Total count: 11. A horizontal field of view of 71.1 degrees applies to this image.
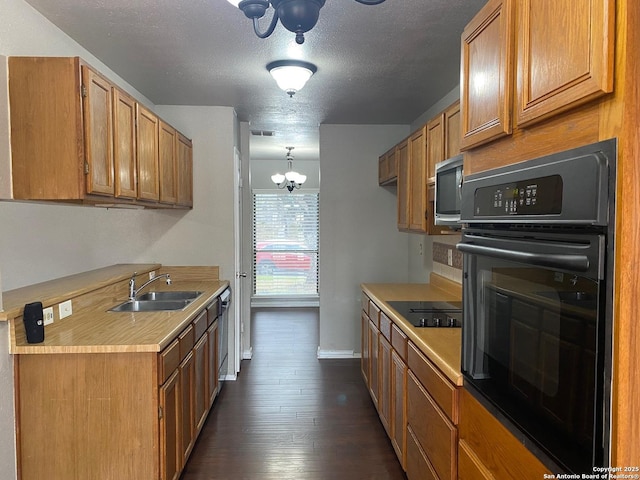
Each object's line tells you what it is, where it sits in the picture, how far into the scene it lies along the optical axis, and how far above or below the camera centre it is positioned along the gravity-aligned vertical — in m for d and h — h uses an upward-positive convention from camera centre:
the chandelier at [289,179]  7.01 +0.72
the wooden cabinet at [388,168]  4.16 +0.53
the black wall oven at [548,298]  0.89 -0.19
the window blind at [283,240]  8.04 -0.31
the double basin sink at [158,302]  3.22 -0.60
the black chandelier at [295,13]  1.53 +0.74
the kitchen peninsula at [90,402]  2.06 -0.84
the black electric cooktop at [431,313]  2.52 -0.58
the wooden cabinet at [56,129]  2.08 +0.44
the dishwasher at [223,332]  3.79 -0.96
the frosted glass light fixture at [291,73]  2.93 +0.99
